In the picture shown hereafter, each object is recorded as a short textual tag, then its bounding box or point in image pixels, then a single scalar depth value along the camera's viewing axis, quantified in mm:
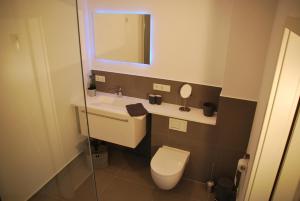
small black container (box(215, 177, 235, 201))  2297
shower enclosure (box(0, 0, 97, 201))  1864
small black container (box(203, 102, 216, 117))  2402
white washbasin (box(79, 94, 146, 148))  2475
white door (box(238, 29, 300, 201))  1115
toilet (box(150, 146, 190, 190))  2229
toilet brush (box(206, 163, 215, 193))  2529
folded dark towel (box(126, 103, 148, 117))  2469
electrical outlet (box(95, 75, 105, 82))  3002
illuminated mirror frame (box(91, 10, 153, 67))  2573
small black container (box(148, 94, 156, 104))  2697
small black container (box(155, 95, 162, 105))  2690
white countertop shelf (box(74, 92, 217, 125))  2400
